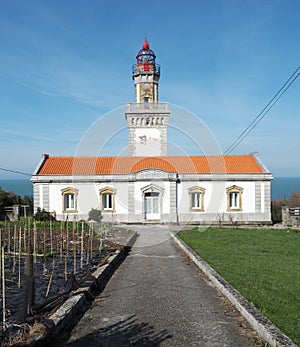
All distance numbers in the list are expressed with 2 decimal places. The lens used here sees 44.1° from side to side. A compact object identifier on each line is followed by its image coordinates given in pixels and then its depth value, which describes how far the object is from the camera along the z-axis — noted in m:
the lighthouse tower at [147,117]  29.95
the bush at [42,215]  23.19
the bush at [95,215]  24.97
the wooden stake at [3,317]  5.48
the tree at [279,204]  29.00
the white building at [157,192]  25.47
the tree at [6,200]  24.81
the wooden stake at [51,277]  7.06
